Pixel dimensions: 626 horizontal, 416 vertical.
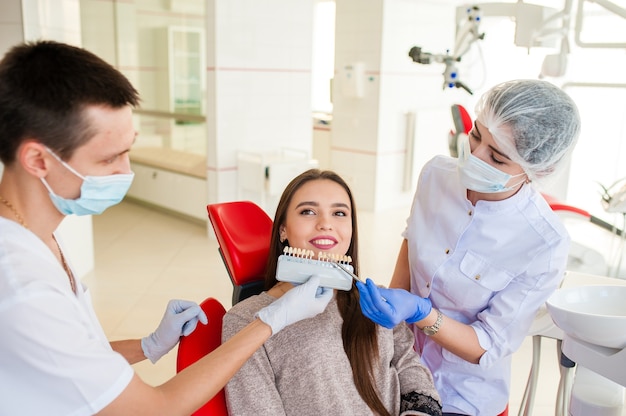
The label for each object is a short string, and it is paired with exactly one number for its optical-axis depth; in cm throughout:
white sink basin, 117
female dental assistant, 138
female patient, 139
